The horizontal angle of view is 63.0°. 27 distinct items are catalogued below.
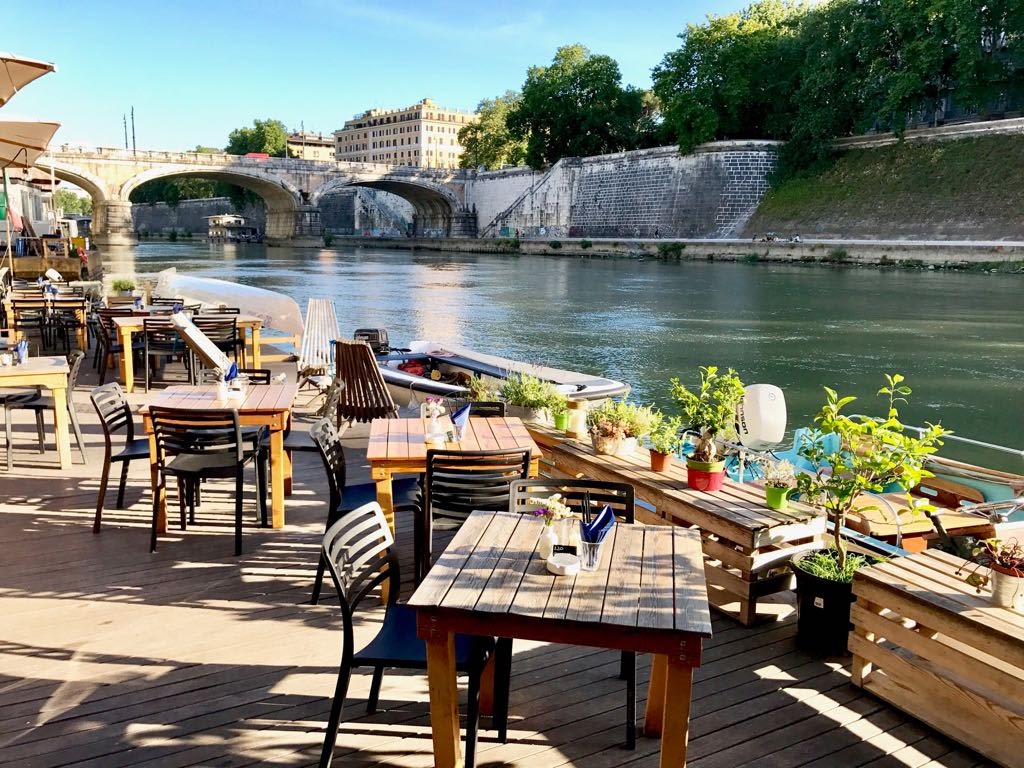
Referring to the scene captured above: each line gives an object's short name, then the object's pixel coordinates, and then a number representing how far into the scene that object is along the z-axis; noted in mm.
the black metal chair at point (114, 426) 4090
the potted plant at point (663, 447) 3744
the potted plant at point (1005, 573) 2346
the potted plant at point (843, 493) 2852
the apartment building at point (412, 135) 89000
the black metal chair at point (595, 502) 2393
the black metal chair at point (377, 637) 2174
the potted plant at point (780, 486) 3277
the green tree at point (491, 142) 59938
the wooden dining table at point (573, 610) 1954
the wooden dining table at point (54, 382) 4938
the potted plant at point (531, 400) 4672
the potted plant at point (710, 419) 3461
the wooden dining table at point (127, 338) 7531
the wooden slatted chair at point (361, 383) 6039
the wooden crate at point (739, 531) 3146
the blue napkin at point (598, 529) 2250
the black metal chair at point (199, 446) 3855
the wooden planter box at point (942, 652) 2271
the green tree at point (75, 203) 122000
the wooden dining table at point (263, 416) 4027
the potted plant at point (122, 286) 12492
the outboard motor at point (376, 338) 8758
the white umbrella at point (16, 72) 4156
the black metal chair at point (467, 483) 3236
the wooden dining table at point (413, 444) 3389
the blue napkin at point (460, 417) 3625
